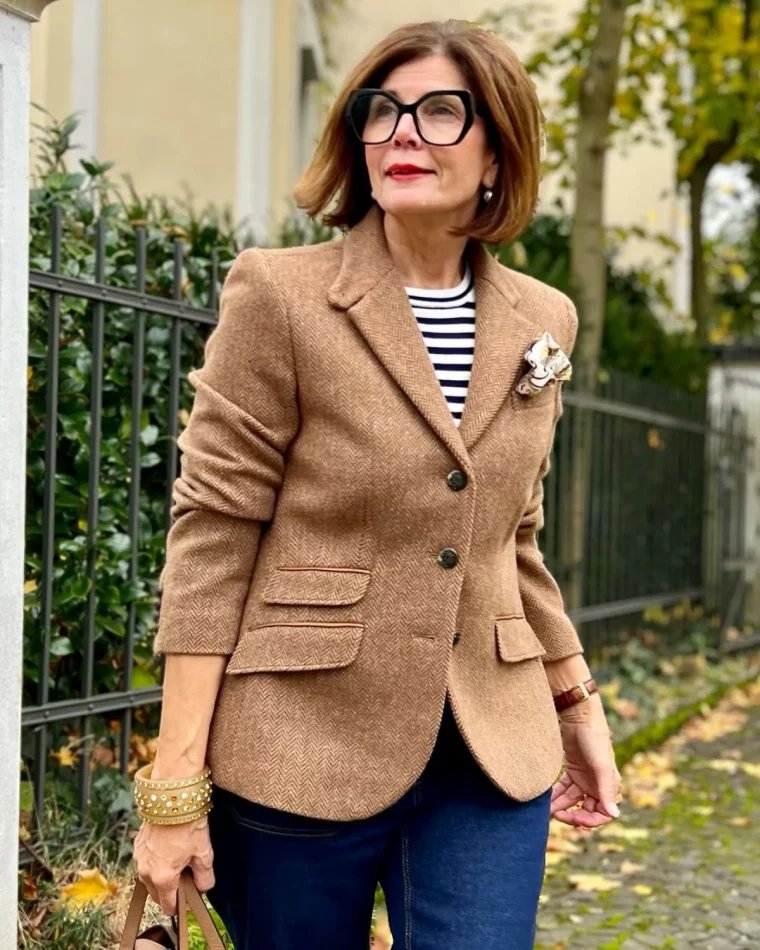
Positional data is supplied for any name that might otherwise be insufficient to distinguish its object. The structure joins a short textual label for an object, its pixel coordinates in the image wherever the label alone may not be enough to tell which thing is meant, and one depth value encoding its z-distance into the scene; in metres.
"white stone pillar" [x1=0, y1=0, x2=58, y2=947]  2.65
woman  1.88
